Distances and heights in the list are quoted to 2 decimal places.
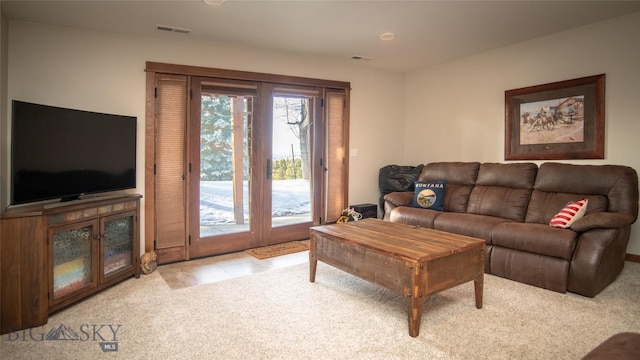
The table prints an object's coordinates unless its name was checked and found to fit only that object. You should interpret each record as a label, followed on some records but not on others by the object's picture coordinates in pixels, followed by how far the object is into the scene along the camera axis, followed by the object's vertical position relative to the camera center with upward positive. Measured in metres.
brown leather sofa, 2.86 -0.40
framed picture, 3.75 +0.67
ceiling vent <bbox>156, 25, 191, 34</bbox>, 3.53 +1.49
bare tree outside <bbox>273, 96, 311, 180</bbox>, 4.67 +0.78
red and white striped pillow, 3.12 -0.32
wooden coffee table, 2.24 -0.57
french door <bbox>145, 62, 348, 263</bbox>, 3.93 +0.14
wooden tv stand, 2.32 -0.60
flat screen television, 2.50 +0.18
